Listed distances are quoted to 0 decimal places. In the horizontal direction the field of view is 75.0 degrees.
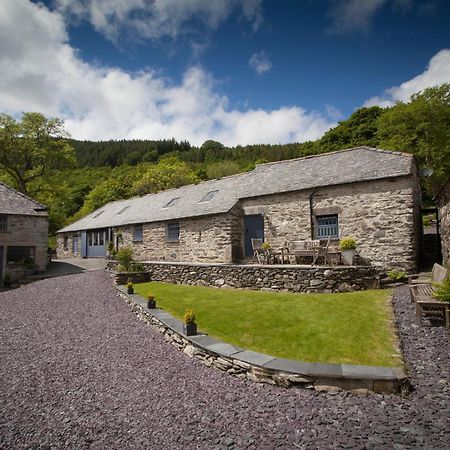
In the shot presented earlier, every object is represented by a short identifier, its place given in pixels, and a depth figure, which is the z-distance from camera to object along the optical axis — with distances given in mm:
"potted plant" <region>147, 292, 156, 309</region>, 9875
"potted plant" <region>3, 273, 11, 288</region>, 17531
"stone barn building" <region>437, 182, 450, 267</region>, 9469
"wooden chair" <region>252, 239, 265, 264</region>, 14516
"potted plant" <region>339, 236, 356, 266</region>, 11958
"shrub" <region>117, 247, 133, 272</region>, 16734
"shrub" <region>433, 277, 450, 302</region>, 6492
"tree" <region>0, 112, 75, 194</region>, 29469
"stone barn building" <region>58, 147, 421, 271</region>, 12055
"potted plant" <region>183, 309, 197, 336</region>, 7199
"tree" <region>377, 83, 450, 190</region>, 23672
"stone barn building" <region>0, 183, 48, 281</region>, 18562
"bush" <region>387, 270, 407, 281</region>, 11258
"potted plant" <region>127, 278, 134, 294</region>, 12418
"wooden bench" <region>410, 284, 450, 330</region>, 6441
